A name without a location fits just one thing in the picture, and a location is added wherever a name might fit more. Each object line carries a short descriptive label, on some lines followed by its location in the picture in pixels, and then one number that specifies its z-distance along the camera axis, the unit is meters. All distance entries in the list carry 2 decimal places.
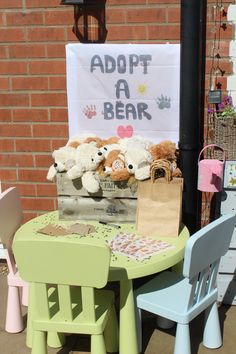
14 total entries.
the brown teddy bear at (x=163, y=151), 3.05
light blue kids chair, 2.37
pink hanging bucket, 2.95
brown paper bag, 2.82
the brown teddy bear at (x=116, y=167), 2.94
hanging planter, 3.14
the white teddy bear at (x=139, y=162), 2.92
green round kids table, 2.49
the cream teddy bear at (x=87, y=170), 2.98
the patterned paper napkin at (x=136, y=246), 2.64
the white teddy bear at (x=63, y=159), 3.02
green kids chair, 2.20
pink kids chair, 3.12
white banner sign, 3.43
